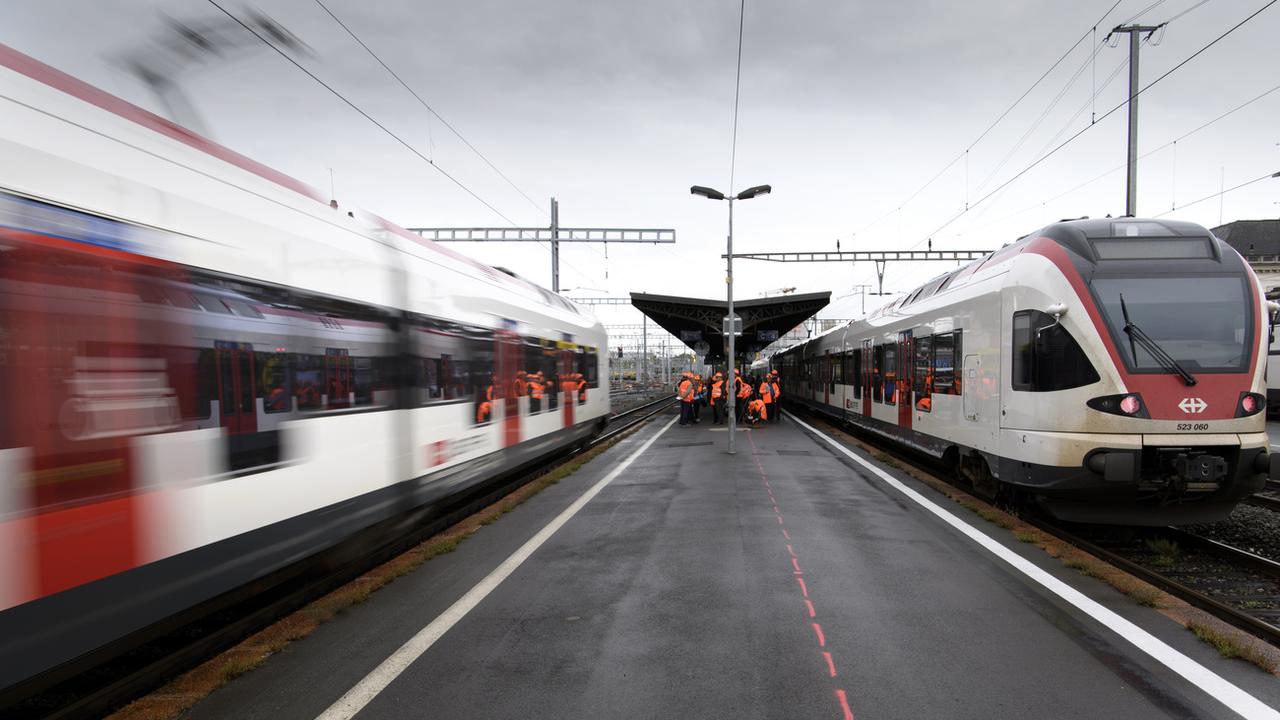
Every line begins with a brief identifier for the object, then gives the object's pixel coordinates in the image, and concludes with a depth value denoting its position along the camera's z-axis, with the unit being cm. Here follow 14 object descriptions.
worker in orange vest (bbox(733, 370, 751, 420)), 2034
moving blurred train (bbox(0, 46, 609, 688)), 288
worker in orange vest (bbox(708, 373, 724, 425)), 2050
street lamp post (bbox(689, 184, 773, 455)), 1437
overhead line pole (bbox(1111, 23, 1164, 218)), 1496
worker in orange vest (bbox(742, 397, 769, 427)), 1995
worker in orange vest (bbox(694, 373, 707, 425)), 2108
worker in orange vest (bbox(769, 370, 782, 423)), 2052
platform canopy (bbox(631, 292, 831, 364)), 2350
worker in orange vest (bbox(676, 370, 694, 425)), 2006
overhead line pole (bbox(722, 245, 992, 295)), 2633
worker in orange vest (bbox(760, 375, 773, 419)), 2050
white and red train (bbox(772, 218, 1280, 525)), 594
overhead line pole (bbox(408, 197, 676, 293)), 2116
